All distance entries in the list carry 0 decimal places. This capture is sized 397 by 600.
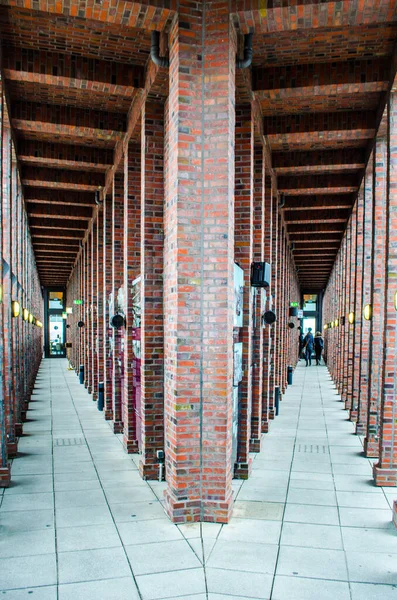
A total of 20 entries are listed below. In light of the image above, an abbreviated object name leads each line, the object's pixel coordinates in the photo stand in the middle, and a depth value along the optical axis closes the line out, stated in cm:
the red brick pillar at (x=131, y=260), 909
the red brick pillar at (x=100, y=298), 1328
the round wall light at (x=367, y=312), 886
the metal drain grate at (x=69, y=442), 980
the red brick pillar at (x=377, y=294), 841
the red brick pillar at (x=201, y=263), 581
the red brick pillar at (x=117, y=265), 1086
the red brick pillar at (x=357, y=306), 1136
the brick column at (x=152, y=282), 742
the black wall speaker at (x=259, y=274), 768
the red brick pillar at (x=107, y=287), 1212
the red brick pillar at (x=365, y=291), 1009
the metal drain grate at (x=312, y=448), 927
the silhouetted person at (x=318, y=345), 2886
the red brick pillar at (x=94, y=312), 1581
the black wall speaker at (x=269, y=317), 949
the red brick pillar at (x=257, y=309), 891
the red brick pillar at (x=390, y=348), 724
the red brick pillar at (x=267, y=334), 1045
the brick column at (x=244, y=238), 756
